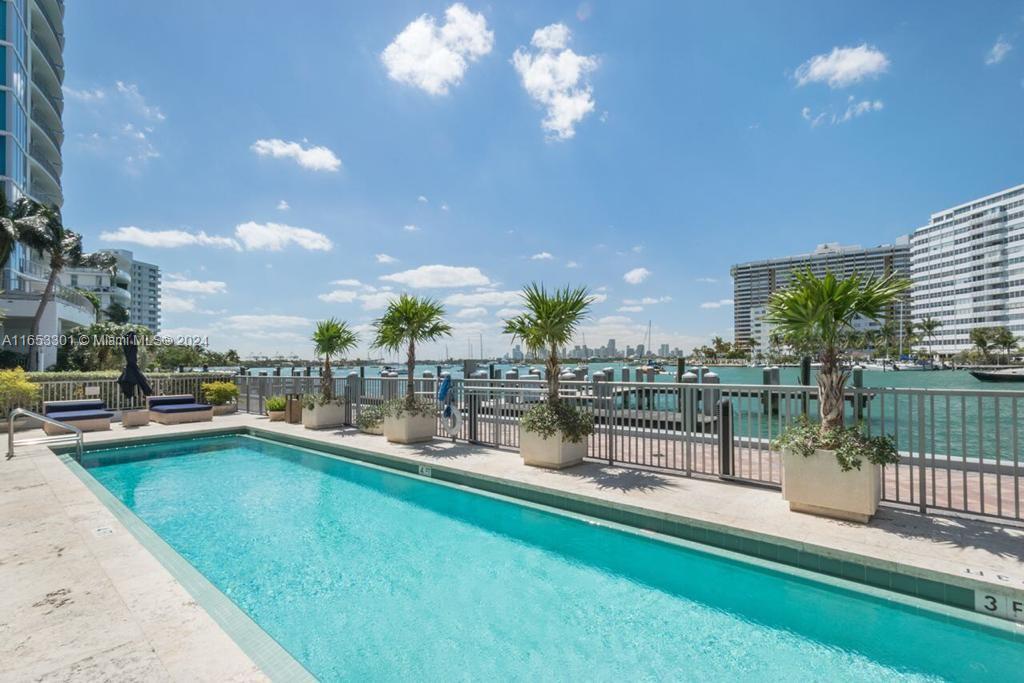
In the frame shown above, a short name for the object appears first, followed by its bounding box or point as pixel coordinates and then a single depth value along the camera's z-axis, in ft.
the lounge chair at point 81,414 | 34.99
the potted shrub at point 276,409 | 40.88
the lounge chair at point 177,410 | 39.83
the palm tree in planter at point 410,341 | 28.63
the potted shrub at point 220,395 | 46.42
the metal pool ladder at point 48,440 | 23.42
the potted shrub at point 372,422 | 32.42
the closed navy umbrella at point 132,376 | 39.32
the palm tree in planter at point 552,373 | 21.03
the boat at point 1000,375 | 160.25
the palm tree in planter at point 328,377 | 35.45
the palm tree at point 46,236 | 70.38
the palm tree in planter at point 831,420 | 13.24
